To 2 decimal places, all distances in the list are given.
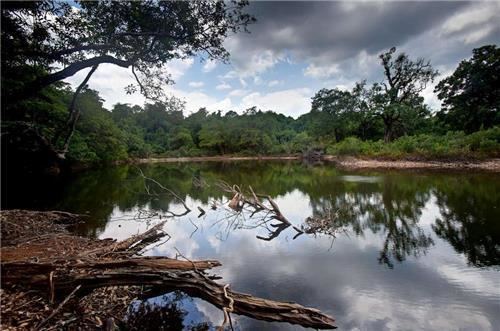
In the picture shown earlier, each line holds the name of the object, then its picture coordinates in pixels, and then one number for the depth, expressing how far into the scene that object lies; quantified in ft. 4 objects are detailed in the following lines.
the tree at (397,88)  114.01
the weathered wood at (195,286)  11.06
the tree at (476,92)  100.32
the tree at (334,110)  157.38
